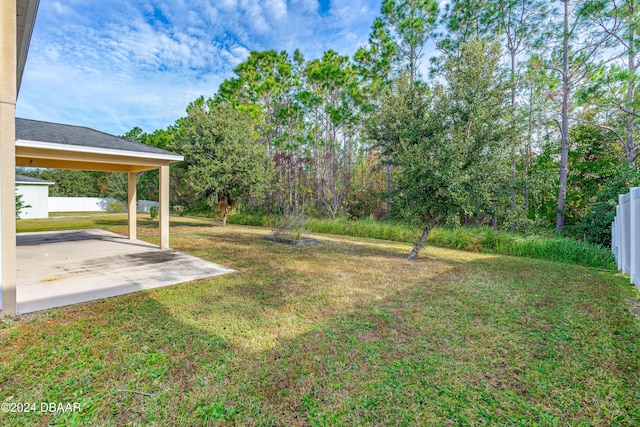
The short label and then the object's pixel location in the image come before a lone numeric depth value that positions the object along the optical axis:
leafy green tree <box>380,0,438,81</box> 13.46
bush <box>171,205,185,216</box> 20.64
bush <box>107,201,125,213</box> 24.48
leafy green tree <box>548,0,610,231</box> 9.79
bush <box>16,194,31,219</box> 15.74
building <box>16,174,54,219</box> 18.02
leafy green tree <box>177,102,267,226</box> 11.48
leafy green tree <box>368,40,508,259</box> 6.00
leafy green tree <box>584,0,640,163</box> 9.12
